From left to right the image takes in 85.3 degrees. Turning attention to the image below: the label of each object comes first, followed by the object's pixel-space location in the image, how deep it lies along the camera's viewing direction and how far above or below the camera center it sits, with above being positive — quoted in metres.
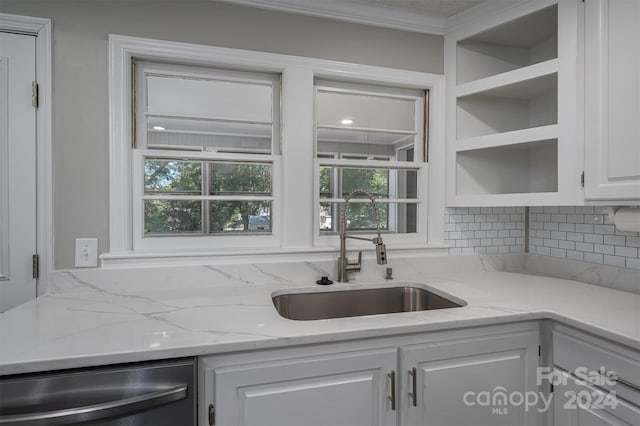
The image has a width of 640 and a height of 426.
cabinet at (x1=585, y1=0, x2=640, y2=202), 1.30 +0.44
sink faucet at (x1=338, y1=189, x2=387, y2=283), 1.75 -0.23
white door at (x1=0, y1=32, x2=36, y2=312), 1.47 +0.19
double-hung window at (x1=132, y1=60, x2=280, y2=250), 1.67 +0.27
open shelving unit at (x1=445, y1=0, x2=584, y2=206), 1.71 +0.62
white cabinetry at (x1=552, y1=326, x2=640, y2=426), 1.06 -0.56
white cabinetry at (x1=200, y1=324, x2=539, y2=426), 1.06 -0.56
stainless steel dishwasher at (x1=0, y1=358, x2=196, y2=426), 0.89 -0.50
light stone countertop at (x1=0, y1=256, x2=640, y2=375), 0.99 -0.37
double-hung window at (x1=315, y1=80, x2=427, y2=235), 1.92 +0.34
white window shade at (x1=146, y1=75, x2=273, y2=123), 1.70 +0.57
